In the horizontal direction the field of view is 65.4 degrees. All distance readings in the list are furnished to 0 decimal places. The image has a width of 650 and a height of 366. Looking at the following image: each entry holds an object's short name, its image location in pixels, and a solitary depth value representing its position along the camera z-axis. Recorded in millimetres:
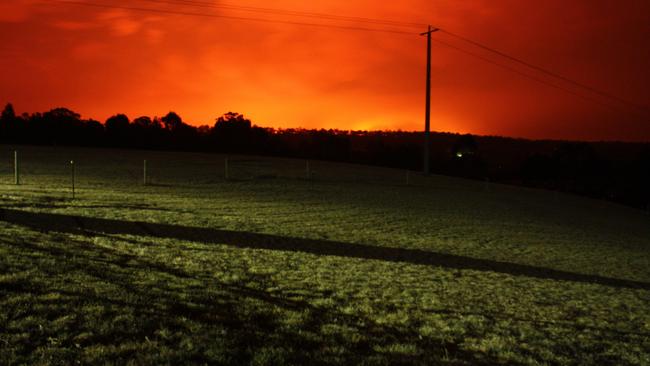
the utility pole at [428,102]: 52156
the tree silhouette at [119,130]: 92938
